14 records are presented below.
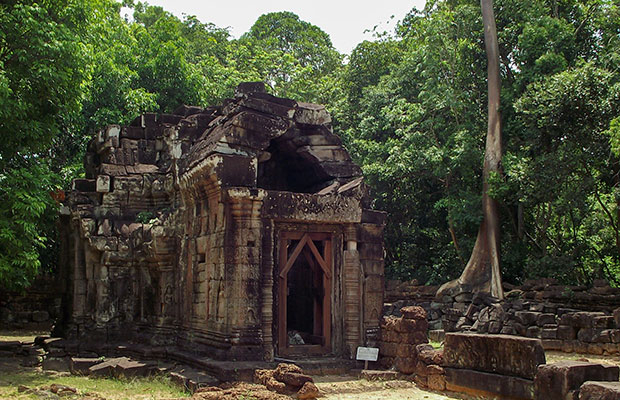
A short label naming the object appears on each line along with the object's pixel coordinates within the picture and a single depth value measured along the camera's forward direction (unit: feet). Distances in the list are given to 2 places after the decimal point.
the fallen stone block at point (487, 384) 24.49
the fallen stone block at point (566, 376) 21.80
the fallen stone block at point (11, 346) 43.16
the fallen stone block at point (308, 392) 27.55
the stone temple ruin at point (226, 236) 33.24
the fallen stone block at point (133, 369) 32.48
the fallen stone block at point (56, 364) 36.56
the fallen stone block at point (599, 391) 18.58
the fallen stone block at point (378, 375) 32.91
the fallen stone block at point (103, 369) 33.01
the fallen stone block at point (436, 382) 29.91
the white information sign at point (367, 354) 34.60
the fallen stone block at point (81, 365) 34.22
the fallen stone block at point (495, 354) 24.75
